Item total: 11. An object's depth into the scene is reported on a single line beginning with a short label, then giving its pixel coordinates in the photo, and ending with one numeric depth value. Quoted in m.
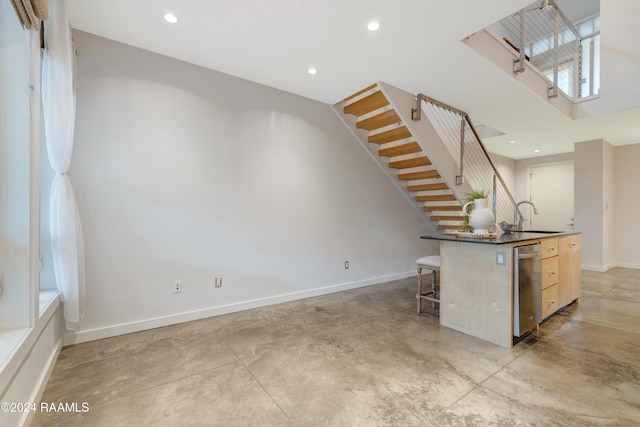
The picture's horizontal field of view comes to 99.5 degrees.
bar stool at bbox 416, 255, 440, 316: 3.01
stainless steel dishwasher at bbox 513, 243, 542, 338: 2.31
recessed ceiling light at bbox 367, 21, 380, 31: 2.26
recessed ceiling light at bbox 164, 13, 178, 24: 2.20
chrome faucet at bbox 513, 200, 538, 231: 3.55
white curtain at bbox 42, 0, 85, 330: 1.89
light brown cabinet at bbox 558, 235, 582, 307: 3.05
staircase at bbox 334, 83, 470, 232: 3.48
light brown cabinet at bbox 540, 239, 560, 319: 2.72
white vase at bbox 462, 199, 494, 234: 2.67
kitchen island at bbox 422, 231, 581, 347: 2.32
